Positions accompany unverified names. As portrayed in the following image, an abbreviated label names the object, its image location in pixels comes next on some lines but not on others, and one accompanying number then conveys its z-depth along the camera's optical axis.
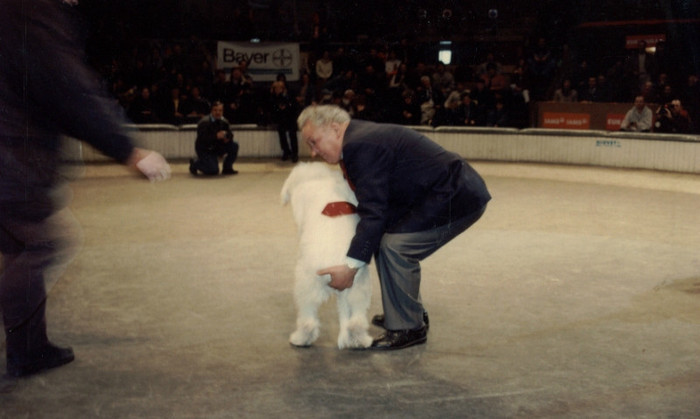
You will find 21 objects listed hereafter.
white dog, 4.80
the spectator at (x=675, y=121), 14.65
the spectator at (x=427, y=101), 17.09
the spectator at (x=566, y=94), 17.88
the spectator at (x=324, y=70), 19.38
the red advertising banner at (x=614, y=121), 16.96
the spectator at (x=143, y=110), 16.36
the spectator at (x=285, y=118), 15.55
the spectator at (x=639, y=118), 14.87
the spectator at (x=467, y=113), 16.50
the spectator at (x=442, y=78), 18.61
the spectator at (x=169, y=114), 16.42
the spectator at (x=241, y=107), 16.86
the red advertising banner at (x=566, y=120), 17.48
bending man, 4.73
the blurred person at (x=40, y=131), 3.98
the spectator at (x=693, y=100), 16.81
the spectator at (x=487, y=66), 18.82
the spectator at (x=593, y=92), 17.56
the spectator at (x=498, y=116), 16.36
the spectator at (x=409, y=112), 16.77
